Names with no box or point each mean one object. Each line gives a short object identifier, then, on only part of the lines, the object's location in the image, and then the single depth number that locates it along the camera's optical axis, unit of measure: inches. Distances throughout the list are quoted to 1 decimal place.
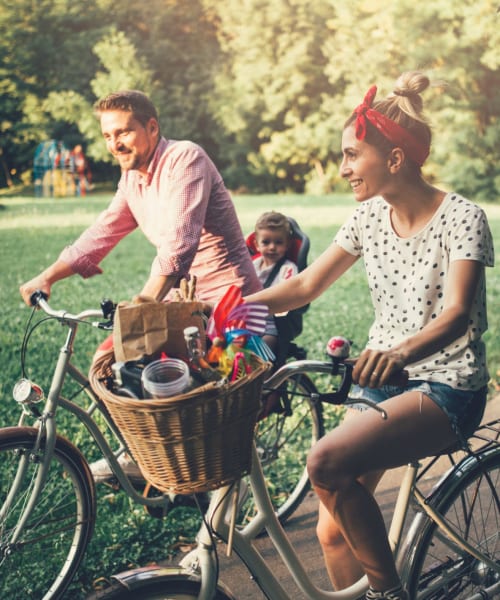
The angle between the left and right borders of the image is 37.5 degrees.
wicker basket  62.2
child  145.6
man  115.8
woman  80.6
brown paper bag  67.1
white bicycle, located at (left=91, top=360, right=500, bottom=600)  73.1
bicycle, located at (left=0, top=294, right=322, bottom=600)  102.1
